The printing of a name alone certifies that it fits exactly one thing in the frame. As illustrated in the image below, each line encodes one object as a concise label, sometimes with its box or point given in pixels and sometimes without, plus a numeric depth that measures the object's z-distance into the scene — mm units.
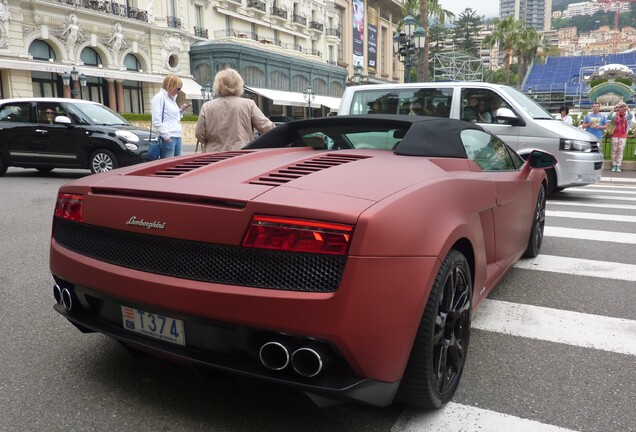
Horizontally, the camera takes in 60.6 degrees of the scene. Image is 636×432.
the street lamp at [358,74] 34788
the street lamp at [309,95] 43788
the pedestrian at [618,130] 13102
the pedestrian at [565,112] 14814
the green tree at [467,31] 101750
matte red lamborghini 1864
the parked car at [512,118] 8023
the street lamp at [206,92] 34784
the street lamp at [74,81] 29294
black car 10250
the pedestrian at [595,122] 14453
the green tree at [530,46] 65750
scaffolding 48962
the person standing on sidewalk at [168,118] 7770
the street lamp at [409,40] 17516
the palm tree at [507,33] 63719
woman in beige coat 5578
